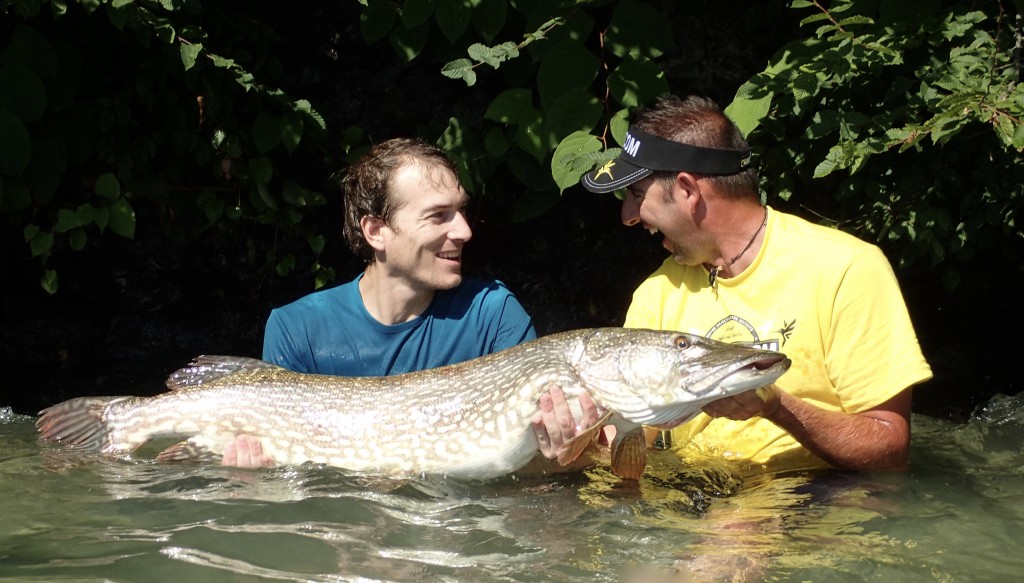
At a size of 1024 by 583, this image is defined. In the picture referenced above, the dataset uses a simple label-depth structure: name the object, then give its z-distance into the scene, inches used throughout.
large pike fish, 136.6
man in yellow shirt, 138.6
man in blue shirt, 166.2
